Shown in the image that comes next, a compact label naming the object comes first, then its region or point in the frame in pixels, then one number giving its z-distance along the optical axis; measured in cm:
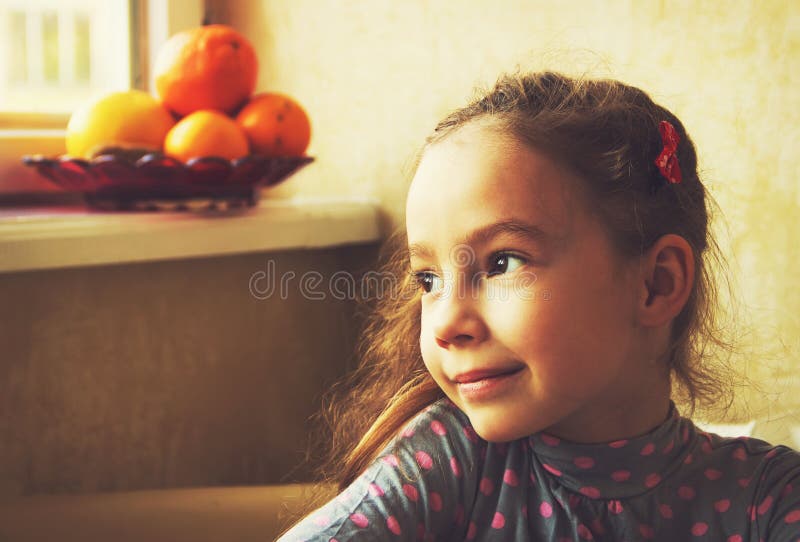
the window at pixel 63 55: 128
